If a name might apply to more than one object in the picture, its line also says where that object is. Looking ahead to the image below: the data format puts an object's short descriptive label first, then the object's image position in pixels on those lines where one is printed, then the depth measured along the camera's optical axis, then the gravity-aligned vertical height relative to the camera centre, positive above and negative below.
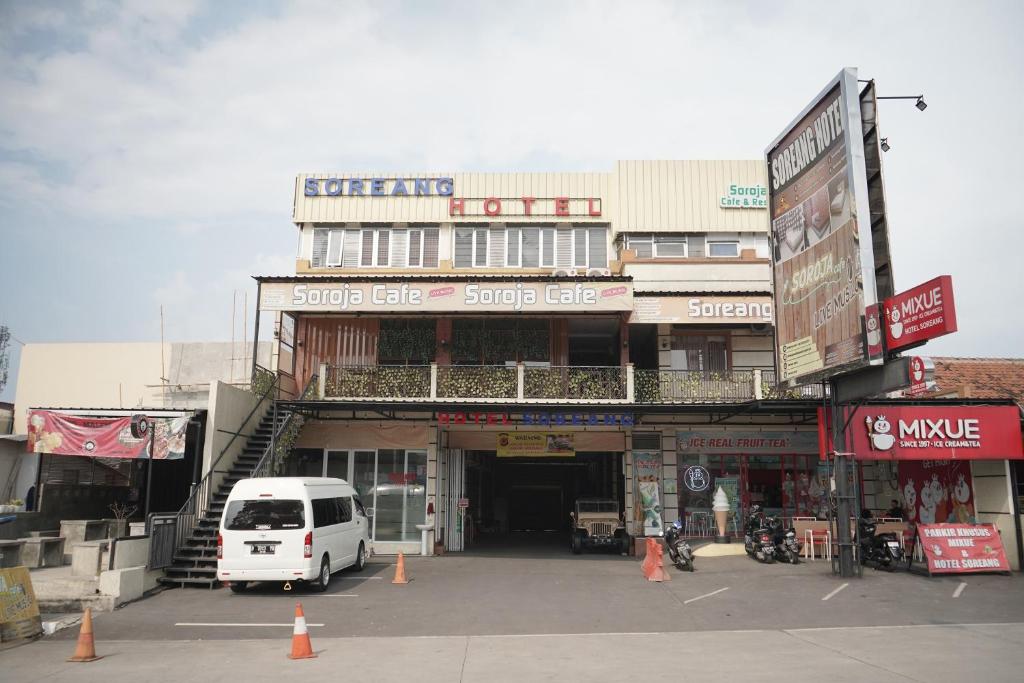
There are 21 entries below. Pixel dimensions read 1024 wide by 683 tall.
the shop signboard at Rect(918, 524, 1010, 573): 16.02 -1.70
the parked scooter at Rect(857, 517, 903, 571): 16.97 -1.78
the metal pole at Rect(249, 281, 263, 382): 19.03 +3.26
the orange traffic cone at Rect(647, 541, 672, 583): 16.19 -2.18
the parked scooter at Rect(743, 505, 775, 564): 18.00 -1.71
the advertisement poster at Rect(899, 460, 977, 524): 18.69 -0.58
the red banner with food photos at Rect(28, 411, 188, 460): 18.20 +0.80
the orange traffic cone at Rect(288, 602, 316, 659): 9.57 -2.18
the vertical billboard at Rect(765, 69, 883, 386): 14.56 +4.75
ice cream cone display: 20.05 -1.13
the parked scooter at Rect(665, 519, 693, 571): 17.36 -1.84
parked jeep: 20.81 -1.57
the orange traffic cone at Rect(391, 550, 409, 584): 15.90 -2.20
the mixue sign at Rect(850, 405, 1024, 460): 18.00 +0.88
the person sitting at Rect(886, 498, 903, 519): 19.52 -1.12
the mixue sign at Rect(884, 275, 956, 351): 12.75 +2.71
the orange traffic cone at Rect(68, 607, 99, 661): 9.86 -2.28
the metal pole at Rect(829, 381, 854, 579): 15.80 -0.99
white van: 14.08 -1.19
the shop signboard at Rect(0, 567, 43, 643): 11.23 -2.09
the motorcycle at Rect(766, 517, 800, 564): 17.84 -1.81
